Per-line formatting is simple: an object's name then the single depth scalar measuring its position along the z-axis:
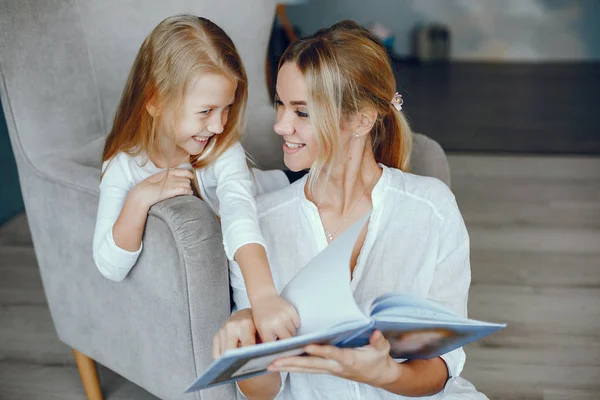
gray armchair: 1.37
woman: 1.29
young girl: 1.36
